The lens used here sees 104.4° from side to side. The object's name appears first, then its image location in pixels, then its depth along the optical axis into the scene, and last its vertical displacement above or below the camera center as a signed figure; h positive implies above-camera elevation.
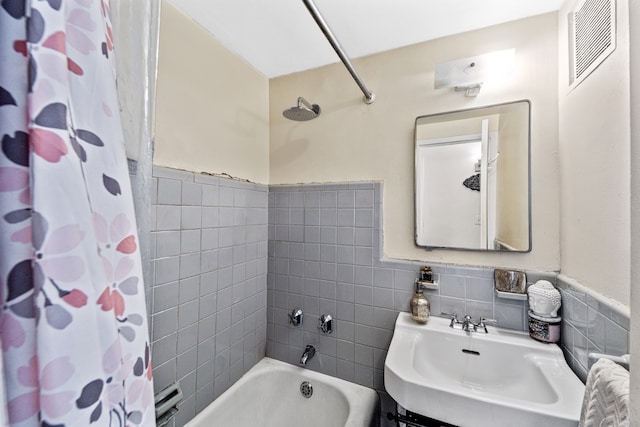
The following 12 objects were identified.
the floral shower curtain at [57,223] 0.27 -0.01
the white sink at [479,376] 0.69 -0.55
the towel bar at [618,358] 0.54 -0.32
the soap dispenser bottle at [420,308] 1.12 -0.43
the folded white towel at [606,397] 0.46 -0.36
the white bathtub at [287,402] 1.18 -0.97
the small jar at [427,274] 1.18 -0.29
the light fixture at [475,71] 1.05 +0.63
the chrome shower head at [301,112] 1.22 +0.51
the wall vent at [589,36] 0.73 +0.58
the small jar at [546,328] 0.95 -0.44
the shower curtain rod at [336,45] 0.79 +0.64
